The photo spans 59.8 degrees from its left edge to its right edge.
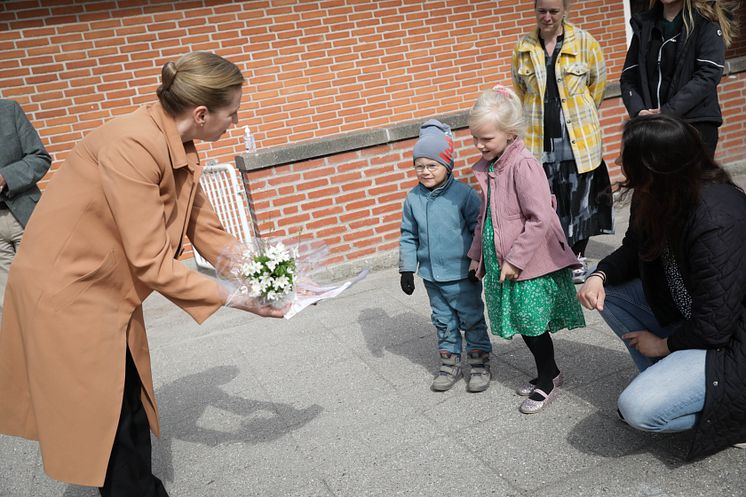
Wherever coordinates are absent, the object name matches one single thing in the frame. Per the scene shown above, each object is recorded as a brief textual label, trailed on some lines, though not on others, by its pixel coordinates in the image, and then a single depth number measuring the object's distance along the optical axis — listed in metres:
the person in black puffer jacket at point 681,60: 4.23
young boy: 3.64
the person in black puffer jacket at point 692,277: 2.50
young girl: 3.25
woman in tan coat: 2.35
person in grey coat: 4.45
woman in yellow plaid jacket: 4.59
